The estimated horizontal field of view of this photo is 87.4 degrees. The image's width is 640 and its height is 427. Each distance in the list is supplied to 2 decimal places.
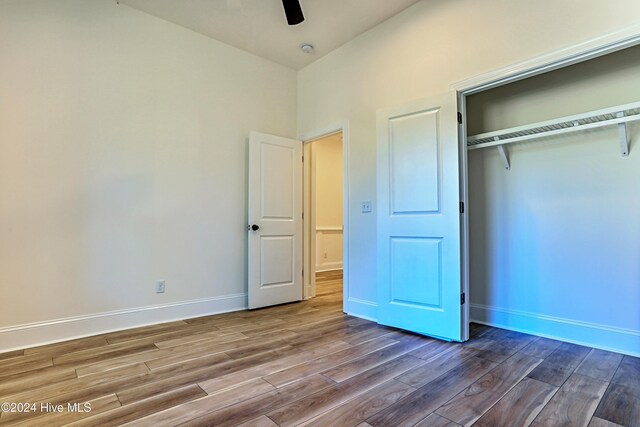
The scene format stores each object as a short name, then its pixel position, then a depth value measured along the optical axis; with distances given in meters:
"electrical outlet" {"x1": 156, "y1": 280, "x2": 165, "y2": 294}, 3.17
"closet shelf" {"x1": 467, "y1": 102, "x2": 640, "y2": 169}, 2.20
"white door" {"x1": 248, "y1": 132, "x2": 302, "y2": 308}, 3.72
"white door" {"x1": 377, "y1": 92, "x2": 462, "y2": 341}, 2.61
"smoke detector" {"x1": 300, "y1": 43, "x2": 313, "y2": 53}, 3.69
